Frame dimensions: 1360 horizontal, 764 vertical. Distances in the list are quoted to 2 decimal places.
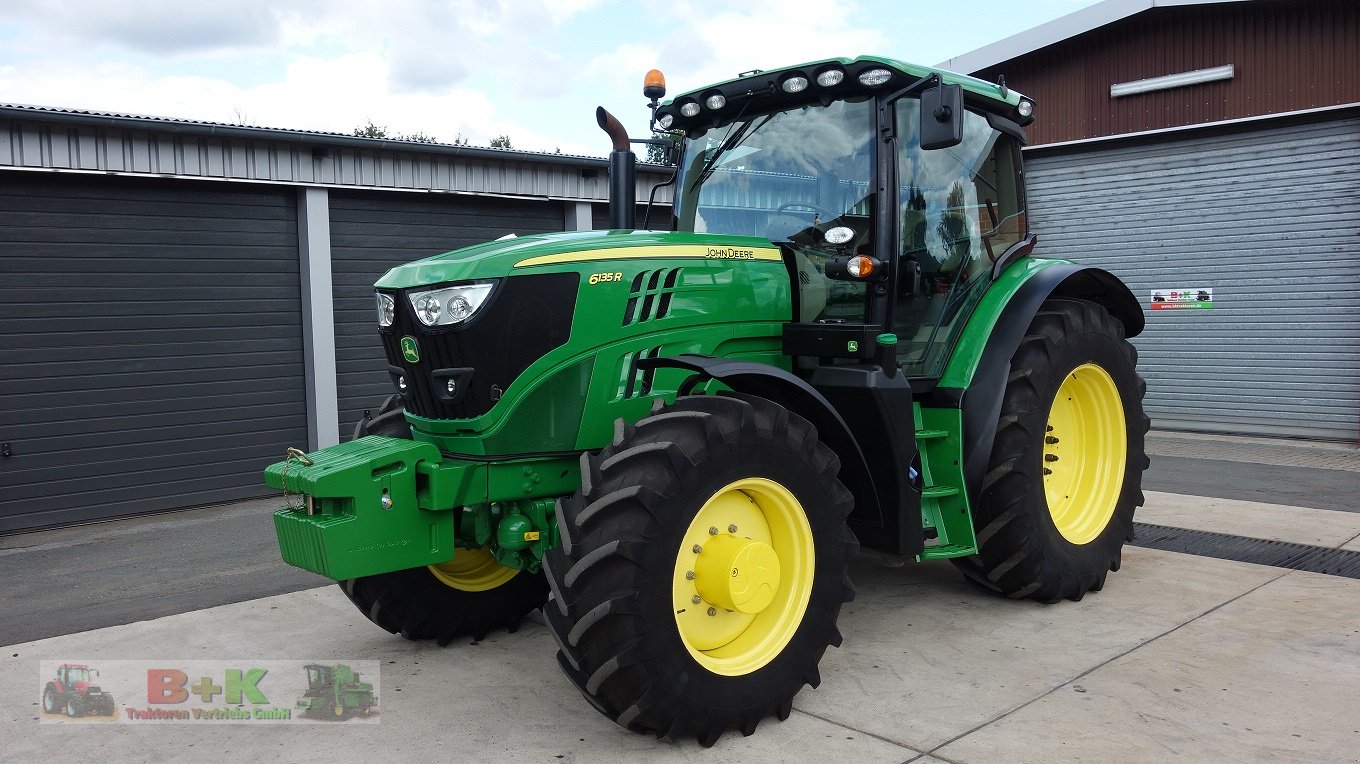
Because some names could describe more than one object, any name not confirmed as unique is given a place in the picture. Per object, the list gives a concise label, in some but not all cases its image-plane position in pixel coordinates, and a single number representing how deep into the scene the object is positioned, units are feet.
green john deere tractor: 11.01
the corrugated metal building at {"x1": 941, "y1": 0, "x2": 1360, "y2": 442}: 32.32
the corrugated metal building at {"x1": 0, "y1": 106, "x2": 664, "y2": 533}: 24.77
